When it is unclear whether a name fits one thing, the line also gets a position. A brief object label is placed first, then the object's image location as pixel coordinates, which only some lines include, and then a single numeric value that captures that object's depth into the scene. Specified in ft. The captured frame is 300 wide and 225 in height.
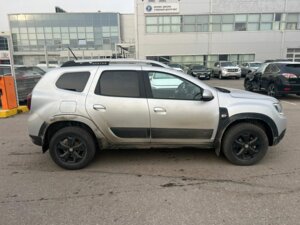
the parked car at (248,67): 76.64
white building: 95.61
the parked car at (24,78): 31.48
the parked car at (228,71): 72.90
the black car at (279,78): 32.53
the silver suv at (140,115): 12.62
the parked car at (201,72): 73.77
